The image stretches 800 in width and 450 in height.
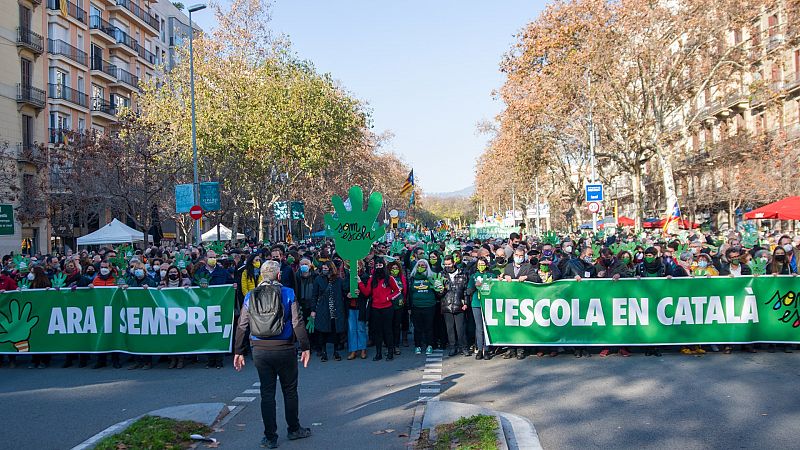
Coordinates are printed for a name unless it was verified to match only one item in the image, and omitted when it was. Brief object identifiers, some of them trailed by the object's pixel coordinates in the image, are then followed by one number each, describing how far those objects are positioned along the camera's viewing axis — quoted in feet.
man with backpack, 23.70
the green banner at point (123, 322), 40.09
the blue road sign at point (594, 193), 92.21
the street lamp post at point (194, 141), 95.96
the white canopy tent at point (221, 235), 132.98
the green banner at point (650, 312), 39.04
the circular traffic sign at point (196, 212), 85.76
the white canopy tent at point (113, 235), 91.76
